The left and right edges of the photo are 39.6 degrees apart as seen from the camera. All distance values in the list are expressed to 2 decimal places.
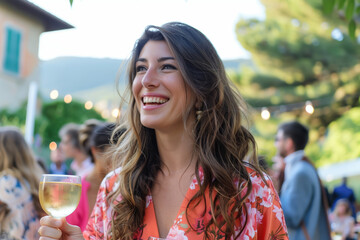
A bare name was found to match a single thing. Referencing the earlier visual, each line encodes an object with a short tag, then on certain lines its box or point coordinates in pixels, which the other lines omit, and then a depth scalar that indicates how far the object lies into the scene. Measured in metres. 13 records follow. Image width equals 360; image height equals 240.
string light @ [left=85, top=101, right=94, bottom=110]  12.35
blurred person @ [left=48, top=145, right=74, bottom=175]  8.38
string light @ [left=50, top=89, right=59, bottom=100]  12.86
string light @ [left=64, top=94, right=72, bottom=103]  11.97
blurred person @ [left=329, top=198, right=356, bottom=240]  6.87
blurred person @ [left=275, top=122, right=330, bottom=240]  3.85
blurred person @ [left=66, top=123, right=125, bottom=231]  3.54
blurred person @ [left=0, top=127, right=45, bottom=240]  3.59
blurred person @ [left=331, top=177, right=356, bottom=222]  8.48
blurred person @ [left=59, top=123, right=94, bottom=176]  5.90
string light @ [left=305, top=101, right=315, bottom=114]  9.67
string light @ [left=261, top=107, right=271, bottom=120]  9.99
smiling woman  1.99
